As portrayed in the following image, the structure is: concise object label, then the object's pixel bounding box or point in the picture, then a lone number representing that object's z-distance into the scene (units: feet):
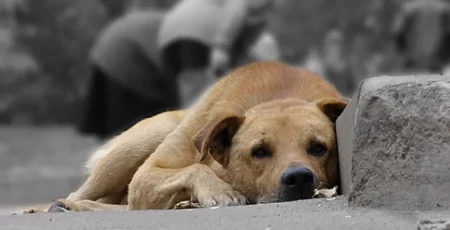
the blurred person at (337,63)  92.70
